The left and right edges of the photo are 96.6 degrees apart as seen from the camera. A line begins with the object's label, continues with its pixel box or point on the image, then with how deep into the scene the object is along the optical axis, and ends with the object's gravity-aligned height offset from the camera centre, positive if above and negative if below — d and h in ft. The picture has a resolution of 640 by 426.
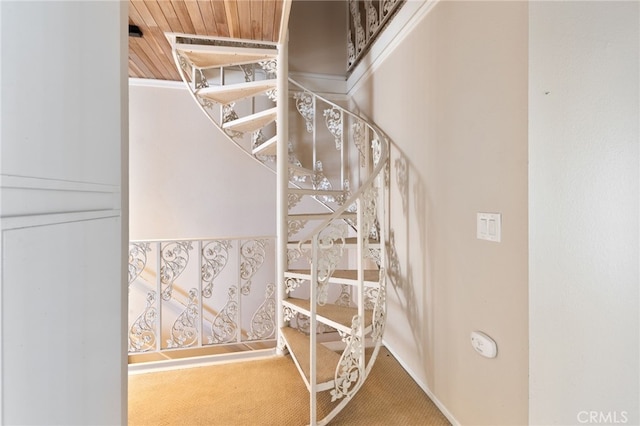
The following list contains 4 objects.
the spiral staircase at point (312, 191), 5.24 +0.56
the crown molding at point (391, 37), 5.93 +4.41
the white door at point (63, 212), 1.60 -0.01
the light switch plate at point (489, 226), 3.99 -0.20
